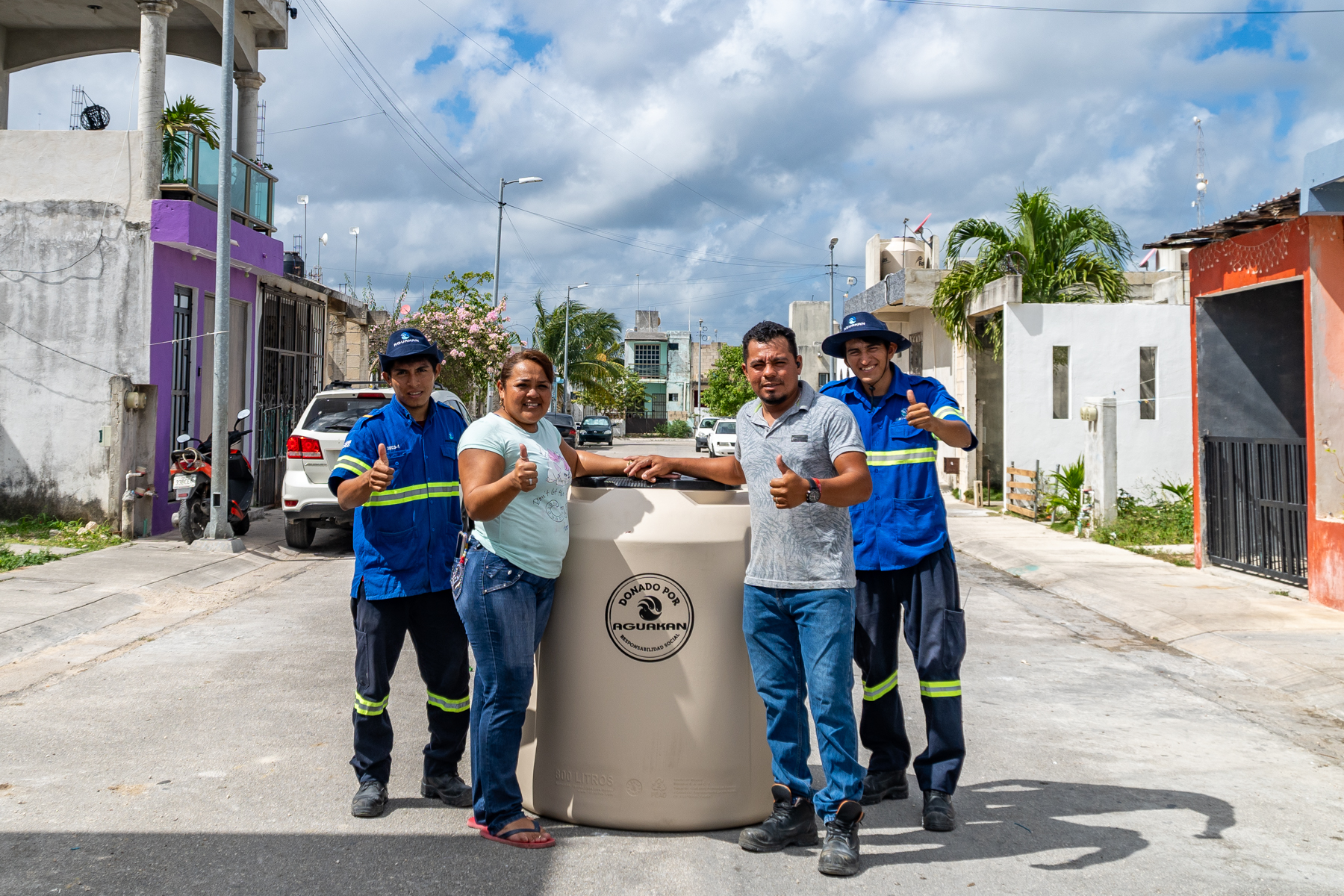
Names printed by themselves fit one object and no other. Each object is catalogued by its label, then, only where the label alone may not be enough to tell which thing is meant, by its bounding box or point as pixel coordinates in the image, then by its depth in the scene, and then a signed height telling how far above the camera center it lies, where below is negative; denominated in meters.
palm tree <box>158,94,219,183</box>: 12.89 +4.10
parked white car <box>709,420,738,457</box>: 35.88 +1.40
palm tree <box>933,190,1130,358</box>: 19.69 +4.07
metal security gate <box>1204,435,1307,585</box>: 9.83 -0.21
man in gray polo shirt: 3.71 -0.40
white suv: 11.26 +0.12
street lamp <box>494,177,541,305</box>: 32.78 +7.70
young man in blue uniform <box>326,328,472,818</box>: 4.07 -0.32
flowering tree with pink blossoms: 26.09 +3.61
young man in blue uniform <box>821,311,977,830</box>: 4.16 -0.33
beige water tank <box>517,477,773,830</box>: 3.80 -0.67
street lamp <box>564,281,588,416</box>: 46.38 +5.96
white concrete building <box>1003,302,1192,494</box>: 17.61 +1.96
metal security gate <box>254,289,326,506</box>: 16.39 +1.72
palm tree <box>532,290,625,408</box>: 50.50 +6.70
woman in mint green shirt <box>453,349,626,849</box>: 3.74 -0.36
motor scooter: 11.55 -0.08
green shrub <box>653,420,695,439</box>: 72.15 +3.34
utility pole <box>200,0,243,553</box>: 11.54 +1.79
